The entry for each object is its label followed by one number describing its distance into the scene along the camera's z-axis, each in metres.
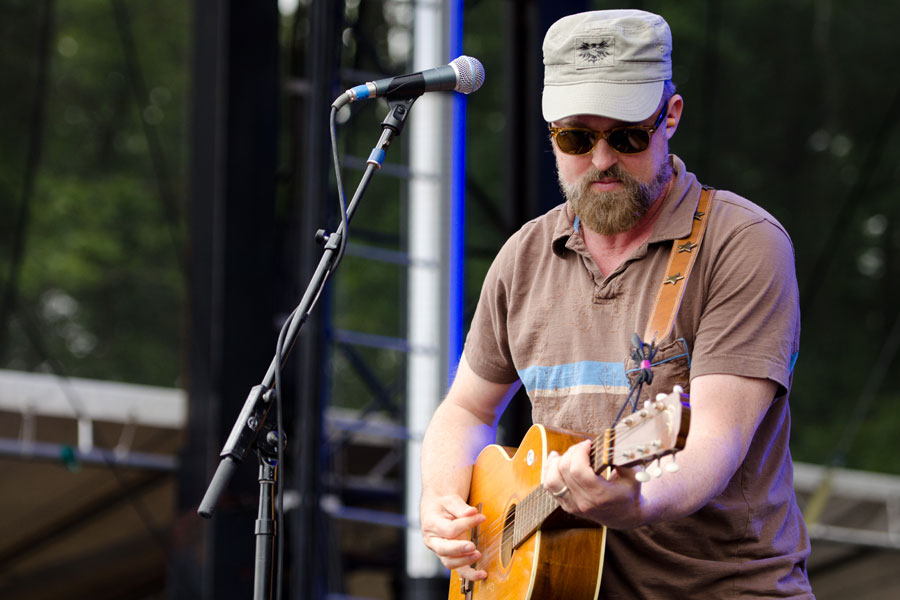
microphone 4.70
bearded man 3.88
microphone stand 4.33
